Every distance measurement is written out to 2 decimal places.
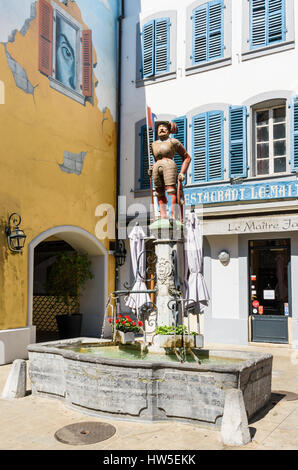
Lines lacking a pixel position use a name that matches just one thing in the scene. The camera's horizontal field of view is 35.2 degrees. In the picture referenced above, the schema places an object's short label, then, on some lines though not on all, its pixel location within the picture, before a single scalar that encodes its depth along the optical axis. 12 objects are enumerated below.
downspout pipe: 13.52
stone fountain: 5.14
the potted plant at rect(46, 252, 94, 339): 12.16
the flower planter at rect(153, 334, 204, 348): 6.62
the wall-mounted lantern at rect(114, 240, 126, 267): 13.30
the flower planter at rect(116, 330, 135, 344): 7.64
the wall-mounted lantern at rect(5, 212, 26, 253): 9.64
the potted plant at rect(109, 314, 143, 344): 7.79
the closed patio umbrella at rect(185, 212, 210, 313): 9.05
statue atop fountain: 7.27
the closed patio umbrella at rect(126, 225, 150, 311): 10.17
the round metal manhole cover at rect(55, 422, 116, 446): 4.78
